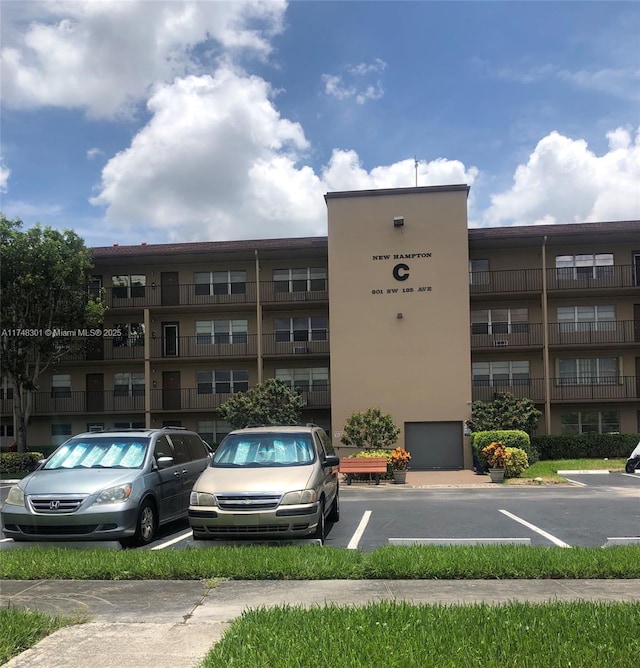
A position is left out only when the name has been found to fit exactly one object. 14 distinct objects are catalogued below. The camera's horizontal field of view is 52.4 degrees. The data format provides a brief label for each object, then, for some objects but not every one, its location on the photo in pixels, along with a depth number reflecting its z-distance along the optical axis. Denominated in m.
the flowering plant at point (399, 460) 22.27
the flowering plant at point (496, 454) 22.00
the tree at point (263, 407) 26.20
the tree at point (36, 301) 27.34
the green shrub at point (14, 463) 26.94
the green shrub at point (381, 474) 22.48
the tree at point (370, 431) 25.72
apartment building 28.72
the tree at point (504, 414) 25.92
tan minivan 8.46
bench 21.70
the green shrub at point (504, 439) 23.78
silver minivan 8.63
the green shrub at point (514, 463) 21.95
